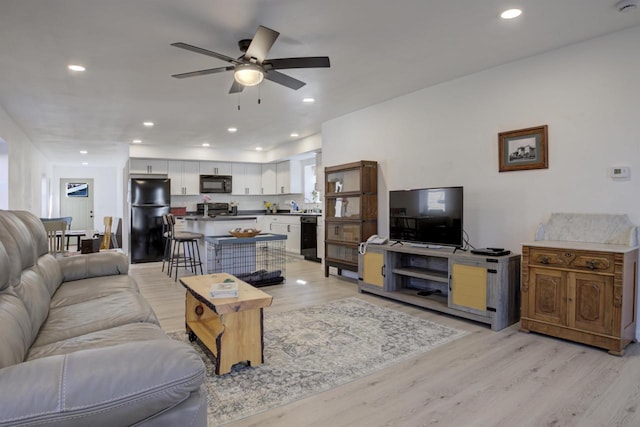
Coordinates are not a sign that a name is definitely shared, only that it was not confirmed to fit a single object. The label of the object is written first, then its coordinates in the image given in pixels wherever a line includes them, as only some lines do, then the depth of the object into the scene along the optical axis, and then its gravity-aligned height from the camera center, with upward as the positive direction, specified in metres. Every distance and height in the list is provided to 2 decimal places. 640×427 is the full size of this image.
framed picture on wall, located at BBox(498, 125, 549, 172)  3.41 +0.59
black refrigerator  7.27 -0.14
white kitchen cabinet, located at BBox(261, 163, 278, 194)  8.98 +0.79
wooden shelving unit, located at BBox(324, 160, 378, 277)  4.97 +0.00
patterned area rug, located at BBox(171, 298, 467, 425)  2.13 -1.07
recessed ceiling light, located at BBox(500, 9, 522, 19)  2.64 +1.44
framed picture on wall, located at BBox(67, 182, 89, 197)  12.03 +0.71
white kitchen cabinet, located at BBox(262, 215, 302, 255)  7.73 -0.40
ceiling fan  2.54 +1.12
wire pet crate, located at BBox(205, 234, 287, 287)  4.89 -0.70
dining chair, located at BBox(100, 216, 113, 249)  5.37 -0.34
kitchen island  5.30 -0.22
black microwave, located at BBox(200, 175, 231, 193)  8.45 +0.63
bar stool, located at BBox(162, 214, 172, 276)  5.79 -0.55
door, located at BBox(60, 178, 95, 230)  11.98 +0.31
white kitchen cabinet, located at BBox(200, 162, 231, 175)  8.53 +1.00
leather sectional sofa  0.89 -0.47
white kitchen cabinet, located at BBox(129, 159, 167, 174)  7.81 +0.96
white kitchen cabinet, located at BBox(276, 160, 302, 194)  8.38 +0.78
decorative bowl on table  4.84 -0.30
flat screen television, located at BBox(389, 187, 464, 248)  3.73 -0.07
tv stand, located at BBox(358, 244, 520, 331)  3.28 -0.74
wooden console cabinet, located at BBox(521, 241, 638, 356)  2.68 -0.65
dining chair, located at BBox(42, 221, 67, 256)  4.98 -0.21
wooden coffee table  2.36 -0.80
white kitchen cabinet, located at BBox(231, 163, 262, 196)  8.94 +0.79
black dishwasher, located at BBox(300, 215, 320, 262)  7.19 -0.56
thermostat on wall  2.95 +0.30
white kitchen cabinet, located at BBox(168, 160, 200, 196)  8.16 +0.75
